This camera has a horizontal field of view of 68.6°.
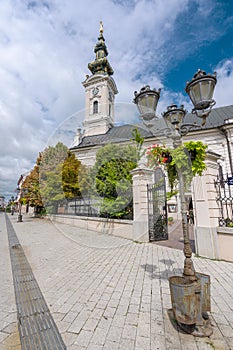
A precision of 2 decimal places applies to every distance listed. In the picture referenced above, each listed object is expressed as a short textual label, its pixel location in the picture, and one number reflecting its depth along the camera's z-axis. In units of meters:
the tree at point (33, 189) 16.62
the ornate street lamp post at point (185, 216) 1.84
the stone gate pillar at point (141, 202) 6.53
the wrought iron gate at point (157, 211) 6.83
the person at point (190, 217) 11.26
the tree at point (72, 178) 12.97
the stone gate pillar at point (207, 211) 4.36
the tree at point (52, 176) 13.48
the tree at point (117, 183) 7.74
